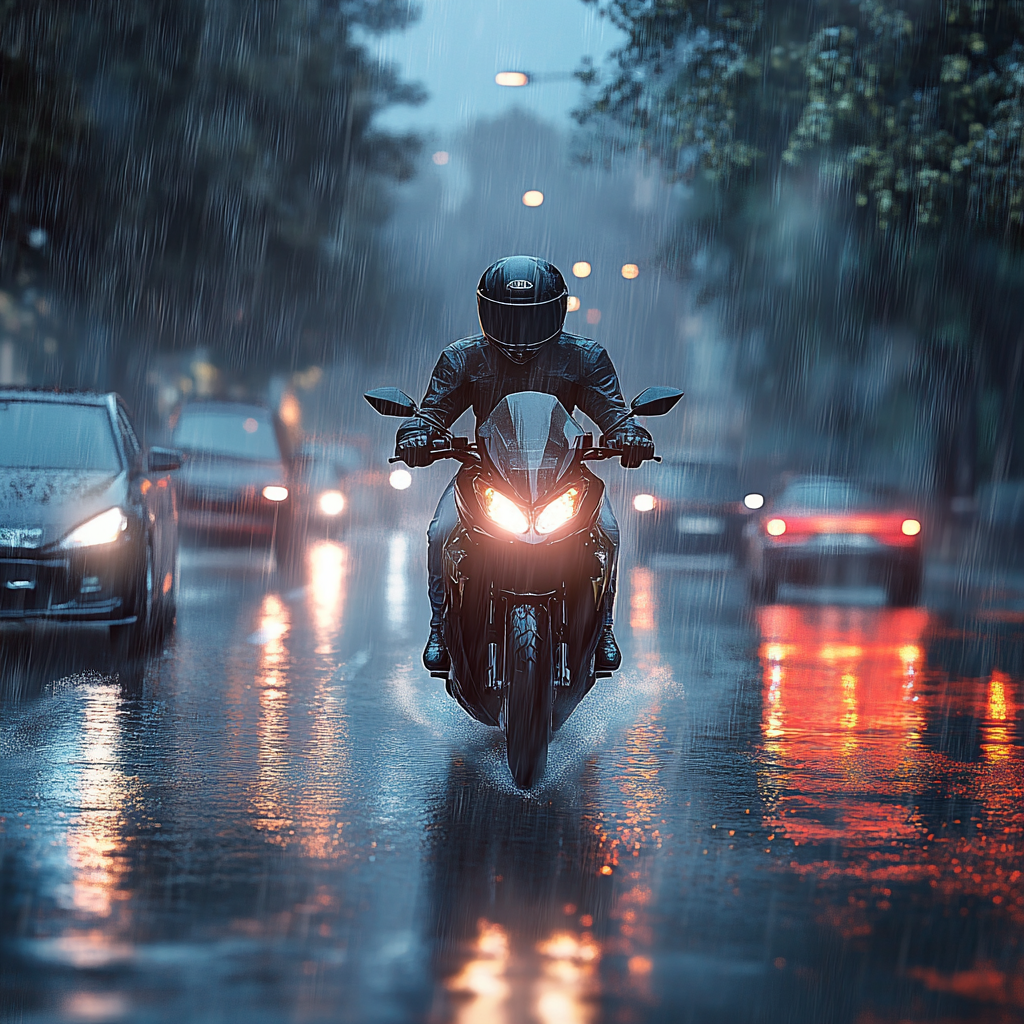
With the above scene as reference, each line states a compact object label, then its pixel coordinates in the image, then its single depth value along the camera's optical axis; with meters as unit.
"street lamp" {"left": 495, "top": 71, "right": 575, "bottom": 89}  27.47
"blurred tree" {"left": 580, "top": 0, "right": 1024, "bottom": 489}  22.36
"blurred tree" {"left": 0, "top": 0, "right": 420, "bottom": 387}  23.25
